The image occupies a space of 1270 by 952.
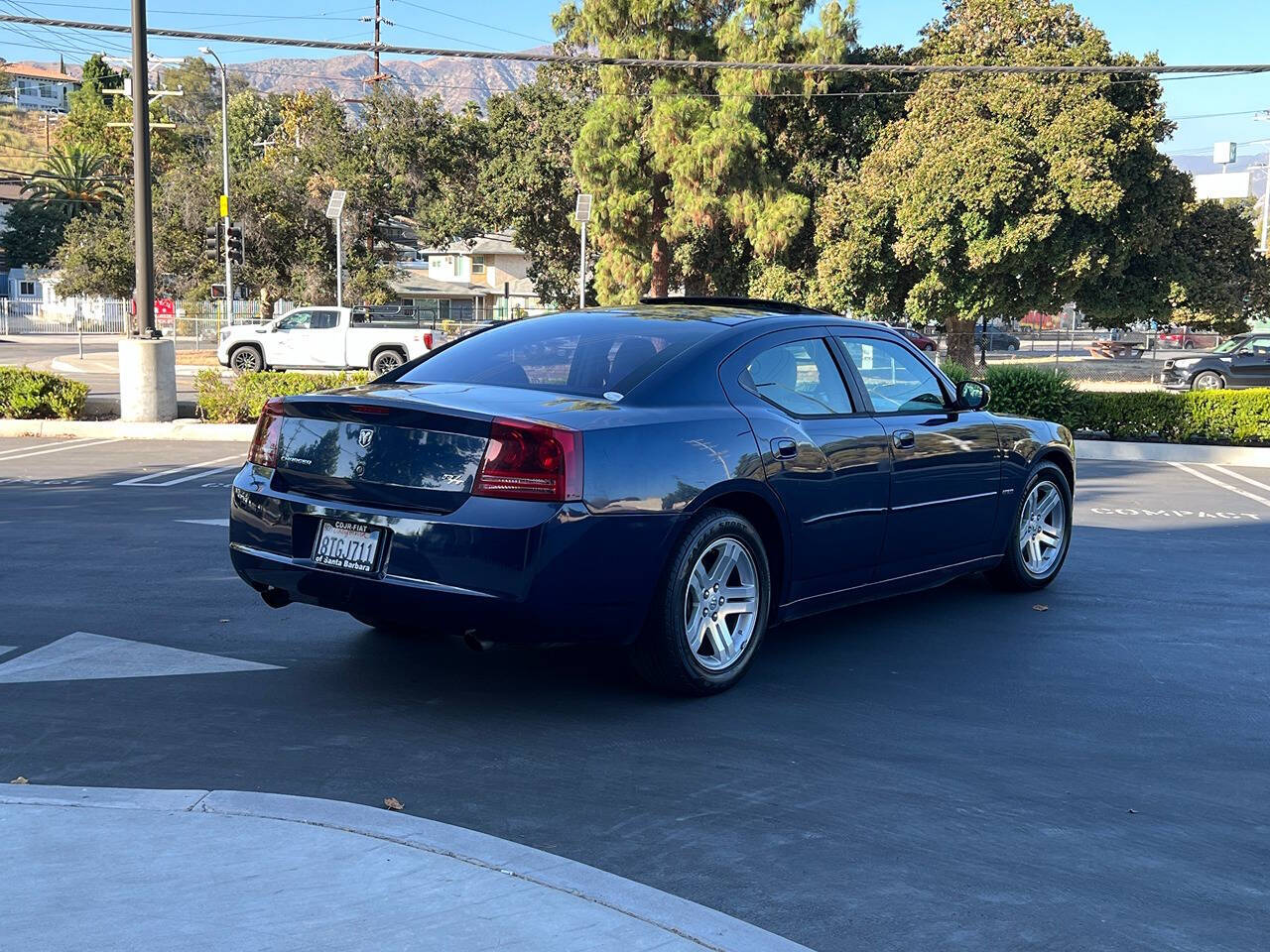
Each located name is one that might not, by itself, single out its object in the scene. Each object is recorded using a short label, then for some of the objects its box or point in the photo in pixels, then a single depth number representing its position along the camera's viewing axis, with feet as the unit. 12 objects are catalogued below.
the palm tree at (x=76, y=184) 279.49
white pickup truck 103.55
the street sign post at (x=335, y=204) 98.03
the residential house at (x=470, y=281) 252.34
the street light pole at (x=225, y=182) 112.02
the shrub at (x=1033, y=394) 58.80
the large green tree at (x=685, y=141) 108.17
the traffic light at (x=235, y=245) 115.55
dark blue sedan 16.93
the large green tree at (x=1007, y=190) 95.76
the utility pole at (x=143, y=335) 57.72
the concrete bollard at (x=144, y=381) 57.52
